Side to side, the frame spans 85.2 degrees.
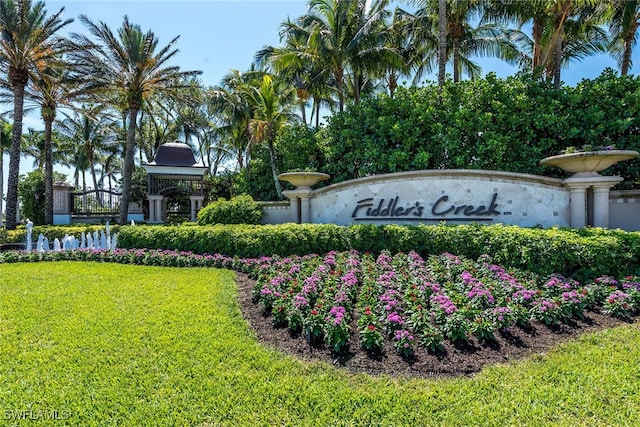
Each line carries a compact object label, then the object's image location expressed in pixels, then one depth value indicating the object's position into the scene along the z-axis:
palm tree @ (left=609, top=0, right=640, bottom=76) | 13.60
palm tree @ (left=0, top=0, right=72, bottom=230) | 15.09
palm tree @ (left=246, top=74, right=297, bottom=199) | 14.17
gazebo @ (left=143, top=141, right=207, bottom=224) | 21.30
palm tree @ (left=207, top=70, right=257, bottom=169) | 22.47
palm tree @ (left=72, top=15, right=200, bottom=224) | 16.27
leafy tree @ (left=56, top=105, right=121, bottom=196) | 30.94
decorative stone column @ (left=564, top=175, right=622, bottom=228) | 8.51
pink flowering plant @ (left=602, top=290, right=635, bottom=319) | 5.04
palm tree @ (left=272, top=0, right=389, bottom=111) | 14.25
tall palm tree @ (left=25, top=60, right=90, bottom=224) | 17.47
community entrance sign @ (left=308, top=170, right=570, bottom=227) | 9.41
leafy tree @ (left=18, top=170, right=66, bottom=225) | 20.06
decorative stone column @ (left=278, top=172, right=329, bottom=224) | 11.94
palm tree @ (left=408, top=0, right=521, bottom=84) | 14.19
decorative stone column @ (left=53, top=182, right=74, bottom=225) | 19.00
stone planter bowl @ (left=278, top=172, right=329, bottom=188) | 11.85
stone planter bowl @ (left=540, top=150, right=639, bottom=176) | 8.03
